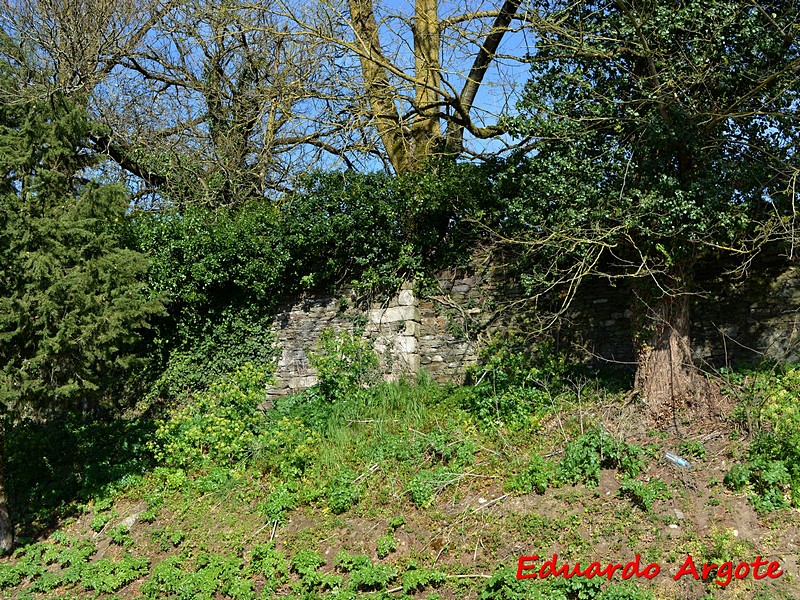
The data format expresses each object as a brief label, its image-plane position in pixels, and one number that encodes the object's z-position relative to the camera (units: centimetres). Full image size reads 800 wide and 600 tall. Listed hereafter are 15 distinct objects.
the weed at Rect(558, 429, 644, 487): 657
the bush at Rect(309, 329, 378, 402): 967
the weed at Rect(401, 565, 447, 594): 580
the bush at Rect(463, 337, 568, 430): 786
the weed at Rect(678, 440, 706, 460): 656
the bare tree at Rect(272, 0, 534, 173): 946
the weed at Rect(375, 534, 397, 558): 628
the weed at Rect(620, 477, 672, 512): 607
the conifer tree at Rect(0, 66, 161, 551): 703
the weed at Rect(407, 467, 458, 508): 683
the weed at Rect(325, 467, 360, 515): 709
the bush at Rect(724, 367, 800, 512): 584
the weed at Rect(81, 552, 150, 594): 674
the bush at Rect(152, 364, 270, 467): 853
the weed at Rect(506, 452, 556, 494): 663
